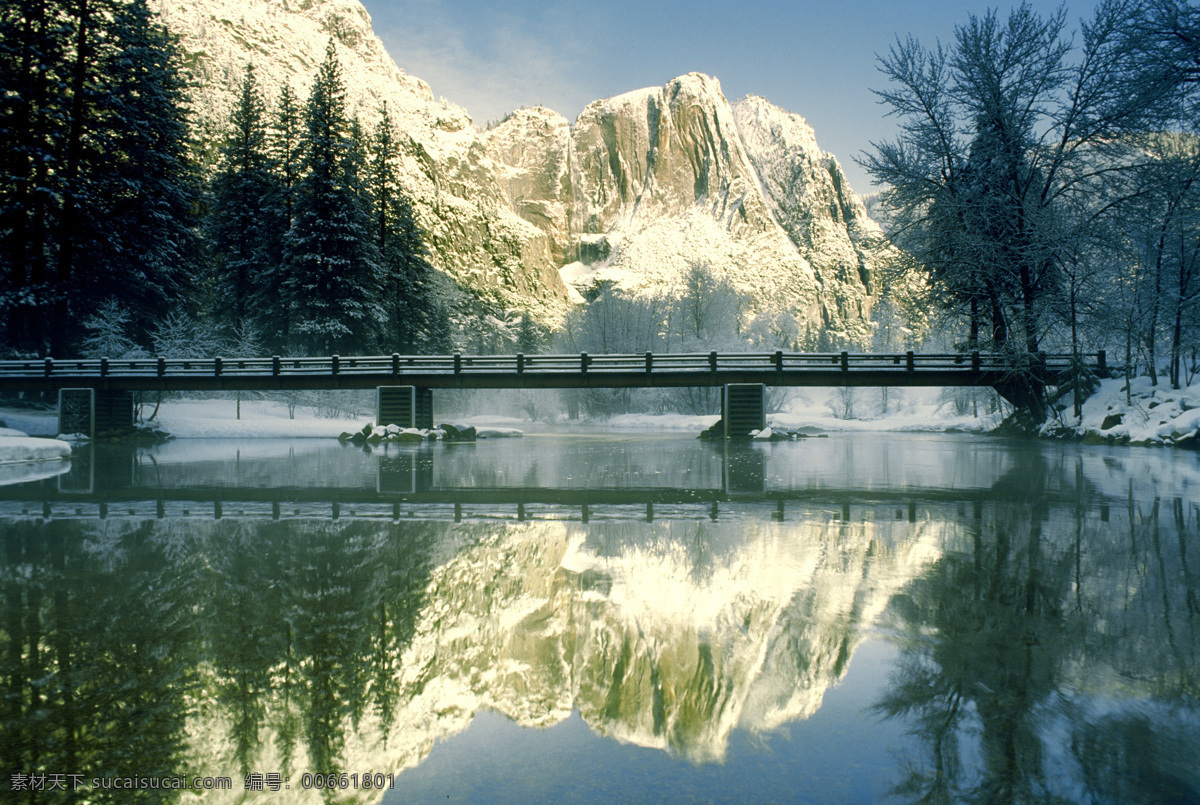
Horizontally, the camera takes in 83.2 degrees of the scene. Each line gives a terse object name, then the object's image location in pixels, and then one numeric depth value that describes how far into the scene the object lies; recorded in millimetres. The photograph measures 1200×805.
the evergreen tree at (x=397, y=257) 44938
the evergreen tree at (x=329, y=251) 39750
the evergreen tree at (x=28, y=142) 29297
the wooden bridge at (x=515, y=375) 27297
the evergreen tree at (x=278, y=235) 41953
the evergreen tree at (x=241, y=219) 43531
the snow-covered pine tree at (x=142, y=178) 33031
